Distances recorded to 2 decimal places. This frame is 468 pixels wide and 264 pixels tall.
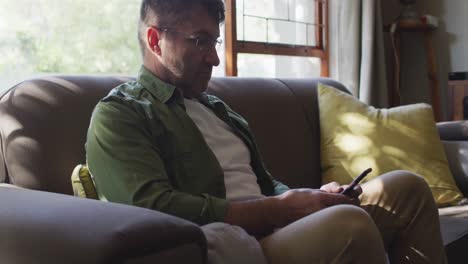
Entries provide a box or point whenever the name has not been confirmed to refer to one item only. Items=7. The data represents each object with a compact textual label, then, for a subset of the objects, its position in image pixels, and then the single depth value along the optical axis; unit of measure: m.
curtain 3.03
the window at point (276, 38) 2.65
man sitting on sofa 1.05
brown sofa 0.80
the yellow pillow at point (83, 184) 1.27
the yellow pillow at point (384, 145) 2.09
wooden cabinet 3.03
